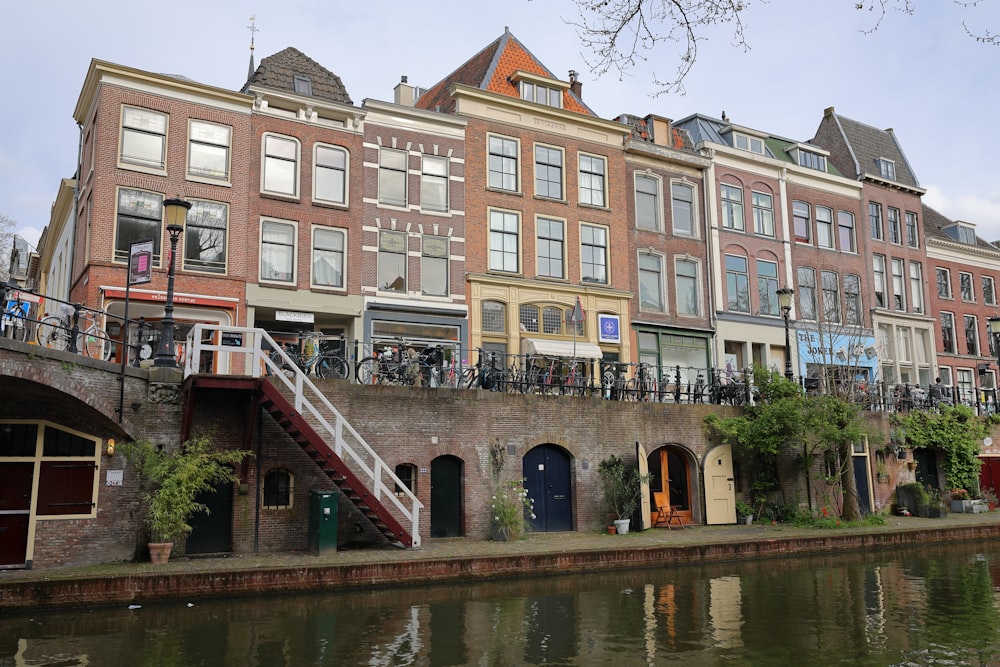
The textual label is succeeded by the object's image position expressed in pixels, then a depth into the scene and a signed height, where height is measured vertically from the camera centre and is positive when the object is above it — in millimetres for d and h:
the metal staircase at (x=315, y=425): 15438 +1015
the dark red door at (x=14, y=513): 14656 -575
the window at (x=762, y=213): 32406 +10135
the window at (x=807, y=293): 32469 +7098
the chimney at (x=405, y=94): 28453 +13030
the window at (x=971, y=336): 39219 +6379
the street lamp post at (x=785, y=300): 22375 +4683
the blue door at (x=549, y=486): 20625 -271
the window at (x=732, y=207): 31531 +10095
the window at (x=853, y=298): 33938 +7150
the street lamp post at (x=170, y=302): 15102 +3297
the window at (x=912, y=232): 37344 +10773
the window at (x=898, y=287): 36094 +8029
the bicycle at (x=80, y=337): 14516 +2842
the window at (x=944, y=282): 38906 +8868
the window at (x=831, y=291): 33141 +7292
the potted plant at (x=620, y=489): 20562 -355
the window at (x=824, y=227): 34125 +10073
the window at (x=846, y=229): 34812 +10157
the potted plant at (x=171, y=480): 14641 -25
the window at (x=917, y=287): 36812 +8201
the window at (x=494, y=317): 25750 +4919
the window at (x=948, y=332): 38094 +6374
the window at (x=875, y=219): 36000 +10924
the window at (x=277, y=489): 17031 -232
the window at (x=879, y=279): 35438 +8214
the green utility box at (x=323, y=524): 16031 -907
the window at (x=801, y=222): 33562 +10110
